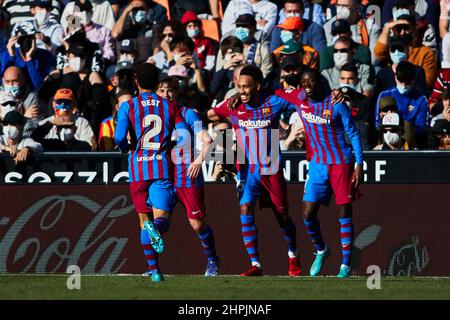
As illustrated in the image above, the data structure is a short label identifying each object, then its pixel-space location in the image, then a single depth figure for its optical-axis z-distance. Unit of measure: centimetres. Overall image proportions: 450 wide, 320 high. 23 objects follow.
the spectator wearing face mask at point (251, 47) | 1695
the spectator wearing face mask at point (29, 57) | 1789
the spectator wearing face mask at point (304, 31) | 1723
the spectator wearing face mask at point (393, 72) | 1619
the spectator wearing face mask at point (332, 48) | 1677
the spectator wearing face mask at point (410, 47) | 1683
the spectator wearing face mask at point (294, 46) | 1662
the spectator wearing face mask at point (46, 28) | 1864
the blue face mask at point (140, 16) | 1877
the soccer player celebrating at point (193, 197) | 1351
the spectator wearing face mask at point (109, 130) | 1616
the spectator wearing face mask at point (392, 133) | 1520
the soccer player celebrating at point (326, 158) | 1355
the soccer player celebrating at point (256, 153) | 1381
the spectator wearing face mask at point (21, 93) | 1712
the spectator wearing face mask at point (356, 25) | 1741
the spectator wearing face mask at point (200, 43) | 1770
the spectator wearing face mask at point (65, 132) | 1597
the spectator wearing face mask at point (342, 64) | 1652
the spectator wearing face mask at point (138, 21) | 1864
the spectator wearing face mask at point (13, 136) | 1564
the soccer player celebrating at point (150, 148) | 1241
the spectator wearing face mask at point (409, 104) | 1547
